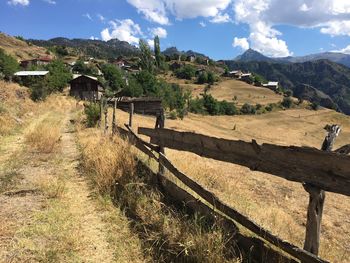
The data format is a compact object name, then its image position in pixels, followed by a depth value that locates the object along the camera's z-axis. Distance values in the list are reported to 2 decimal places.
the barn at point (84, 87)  69.62
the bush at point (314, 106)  121.03
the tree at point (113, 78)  83.06
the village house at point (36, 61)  124.36
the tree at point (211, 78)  145.62
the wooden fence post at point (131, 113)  14.91
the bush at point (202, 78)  145.00
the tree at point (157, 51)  115.81
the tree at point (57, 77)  62.47
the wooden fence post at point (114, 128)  14.33
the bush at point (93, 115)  22.23
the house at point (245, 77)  166.93
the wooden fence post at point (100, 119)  20.74
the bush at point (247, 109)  96.19
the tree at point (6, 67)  70.31
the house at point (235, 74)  173.46
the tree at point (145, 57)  104.29
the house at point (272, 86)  156.43
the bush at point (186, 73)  151.38
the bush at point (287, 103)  115.86
